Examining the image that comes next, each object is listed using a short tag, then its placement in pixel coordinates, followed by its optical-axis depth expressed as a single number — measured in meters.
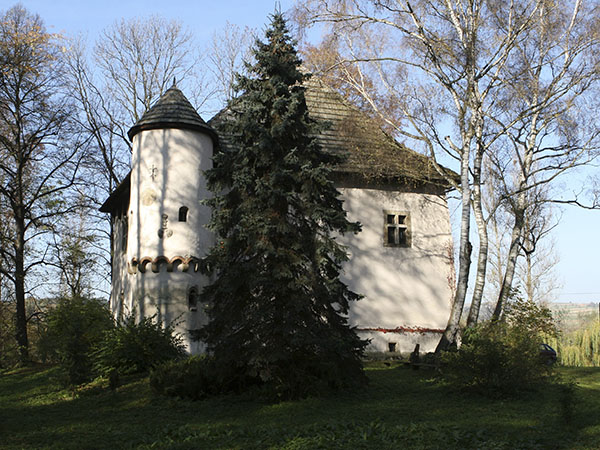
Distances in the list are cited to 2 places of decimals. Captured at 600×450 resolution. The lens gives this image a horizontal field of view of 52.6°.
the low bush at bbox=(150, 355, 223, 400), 12.38
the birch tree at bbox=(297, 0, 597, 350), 17.23
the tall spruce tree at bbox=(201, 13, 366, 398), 11.72
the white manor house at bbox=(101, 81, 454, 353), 17.64
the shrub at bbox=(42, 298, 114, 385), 15.01
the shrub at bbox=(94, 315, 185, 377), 15.40
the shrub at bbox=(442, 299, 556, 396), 11.77
